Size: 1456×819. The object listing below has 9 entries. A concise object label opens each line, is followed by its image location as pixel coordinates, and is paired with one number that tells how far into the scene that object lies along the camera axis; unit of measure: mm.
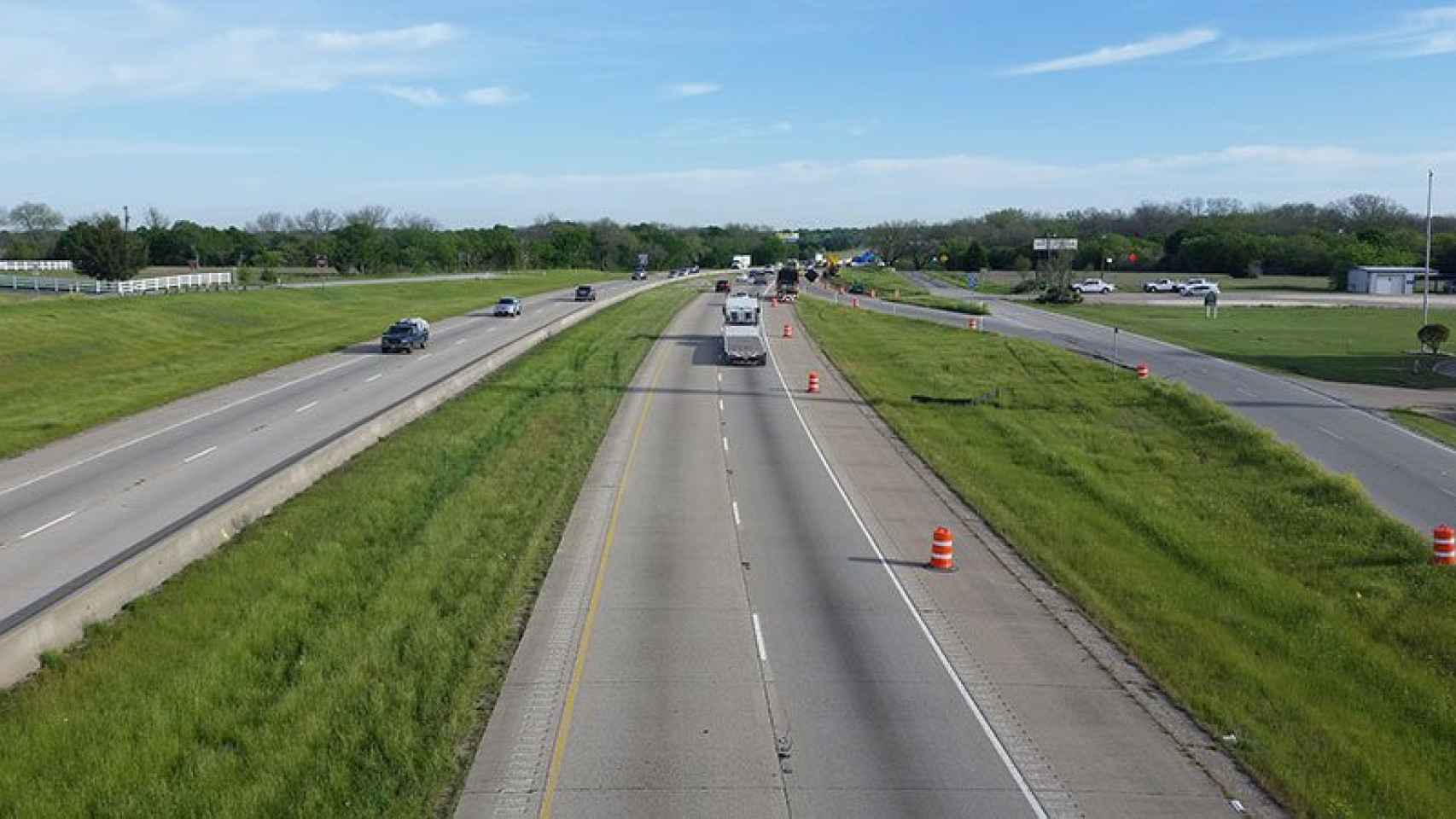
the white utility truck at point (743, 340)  57812
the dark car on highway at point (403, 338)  61375
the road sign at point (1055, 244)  132500
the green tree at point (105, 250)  95000
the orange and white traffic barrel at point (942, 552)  23766
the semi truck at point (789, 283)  108312
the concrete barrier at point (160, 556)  16797
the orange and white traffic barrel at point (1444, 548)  25359
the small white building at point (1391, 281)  128500
